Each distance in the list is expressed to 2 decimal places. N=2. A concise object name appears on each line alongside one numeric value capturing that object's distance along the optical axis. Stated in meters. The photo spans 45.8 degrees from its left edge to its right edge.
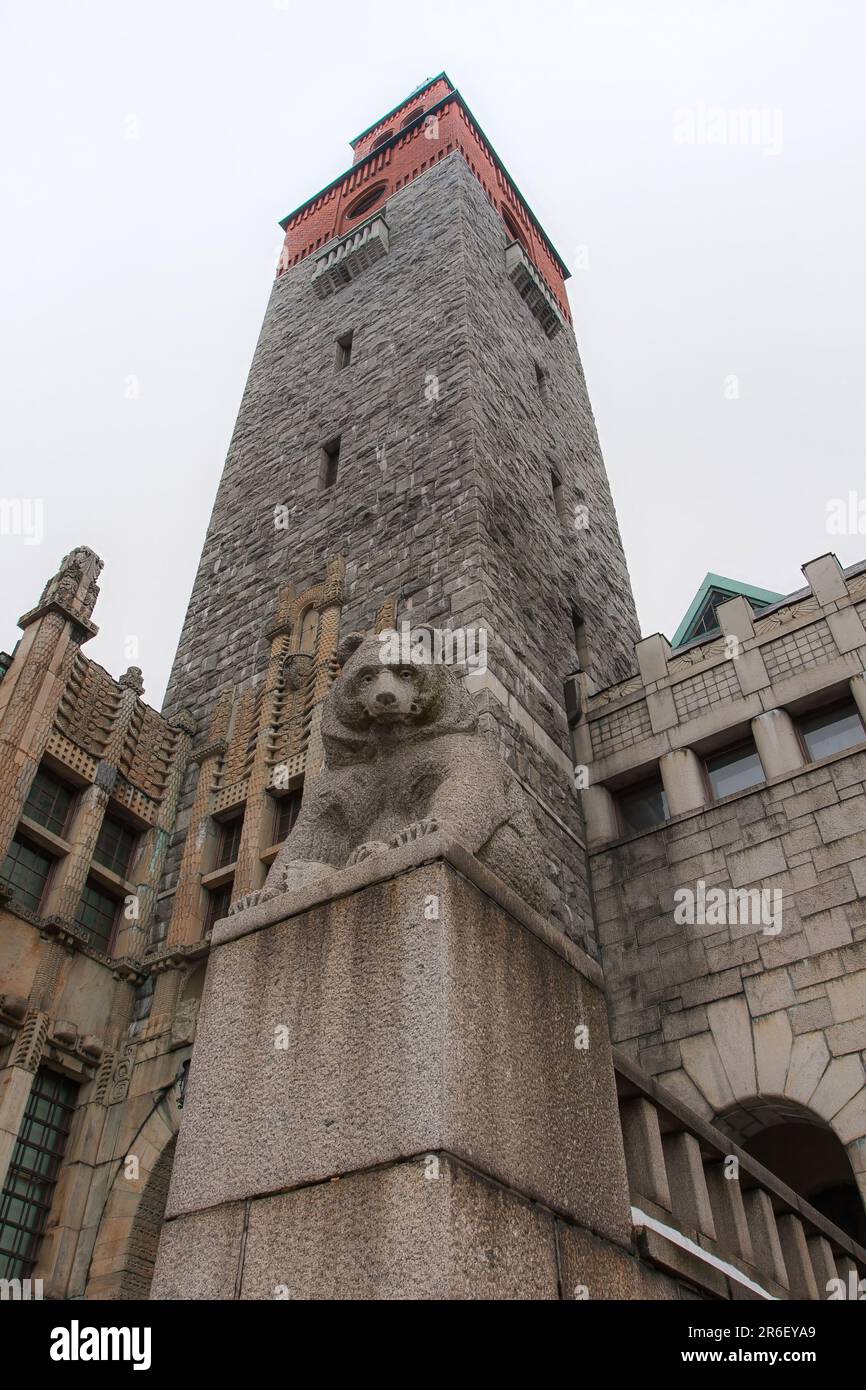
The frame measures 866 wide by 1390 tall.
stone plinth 3.18
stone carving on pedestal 4.78
